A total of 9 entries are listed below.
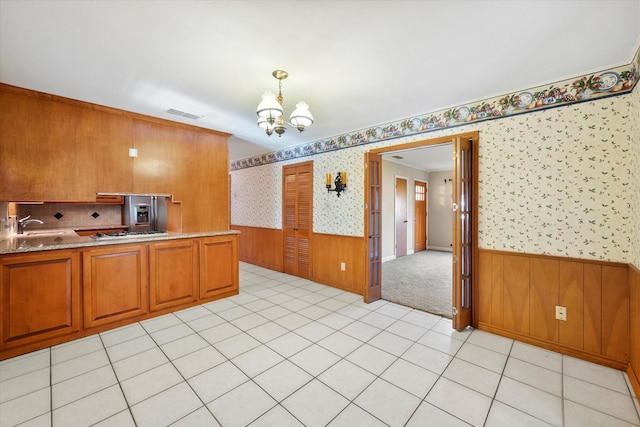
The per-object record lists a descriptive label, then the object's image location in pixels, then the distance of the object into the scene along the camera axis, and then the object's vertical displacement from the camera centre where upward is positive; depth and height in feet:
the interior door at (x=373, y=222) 12.24 -0.41
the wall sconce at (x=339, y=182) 13.84 +1.65
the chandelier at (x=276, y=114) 7.23 +2.83
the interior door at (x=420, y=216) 25.67 -0.29
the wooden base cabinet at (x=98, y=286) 7.83 -2.55
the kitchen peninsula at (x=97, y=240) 8.13 -0.85
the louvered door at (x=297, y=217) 15.81 -0.20
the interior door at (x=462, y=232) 9.23 -0.67
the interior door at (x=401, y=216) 22.75 -0.26
